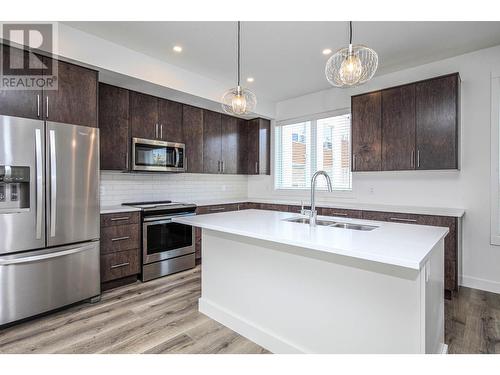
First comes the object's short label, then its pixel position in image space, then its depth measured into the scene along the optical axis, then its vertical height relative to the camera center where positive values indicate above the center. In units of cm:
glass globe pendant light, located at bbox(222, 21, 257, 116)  246 +78
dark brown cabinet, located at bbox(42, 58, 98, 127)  260 +87
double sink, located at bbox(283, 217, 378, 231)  217 -32
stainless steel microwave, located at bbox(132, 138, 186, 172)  357 +41
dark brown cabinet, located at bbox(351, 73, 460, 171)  311 +73
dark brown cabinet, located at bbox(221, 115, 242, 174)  484 +75
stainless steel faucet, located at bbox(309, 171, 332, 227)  210 -16
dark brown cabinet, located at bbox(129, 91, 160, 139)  357 +93
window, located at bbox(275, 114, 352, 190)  438 +59
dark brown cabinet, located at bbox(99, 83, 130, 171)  332 +72
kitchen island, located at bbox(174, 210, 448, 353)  147 -66
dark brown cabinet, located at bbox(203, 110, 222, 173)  452 +73
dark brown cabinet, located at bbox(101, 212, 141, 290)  309 -74
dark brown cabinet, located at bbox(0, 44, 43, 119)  235 +78
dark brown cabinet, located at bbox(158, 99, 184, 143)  388 +94
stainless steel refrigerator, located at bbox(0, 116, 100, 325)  229 -27
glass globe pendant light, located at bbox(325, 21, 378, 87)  182 +82
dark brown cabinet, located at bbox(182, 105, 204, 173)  421 +77
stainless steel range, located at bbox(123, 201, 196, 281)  345 -73
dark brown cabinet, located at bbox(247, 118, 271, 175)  512 +75
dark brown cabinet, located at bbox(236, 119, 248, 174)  516 +73
